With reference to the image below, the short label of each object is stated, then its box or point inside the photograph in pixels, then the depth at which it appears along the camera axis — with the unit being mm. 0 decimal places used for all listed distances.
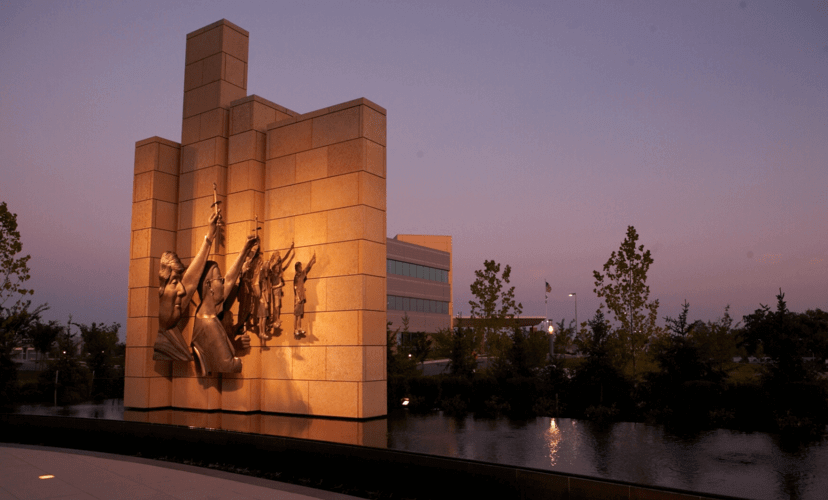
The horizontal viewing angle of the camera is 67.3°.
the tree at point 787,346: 13422
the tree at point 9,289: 21828
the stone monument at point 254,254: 14742
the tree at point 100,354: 24531
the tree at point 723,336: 25814
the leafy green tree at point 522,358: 17641
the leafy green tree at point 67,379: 23234
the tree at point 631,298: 22469
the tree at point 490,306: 33750
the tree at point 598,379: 16031
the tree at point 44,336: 32938
